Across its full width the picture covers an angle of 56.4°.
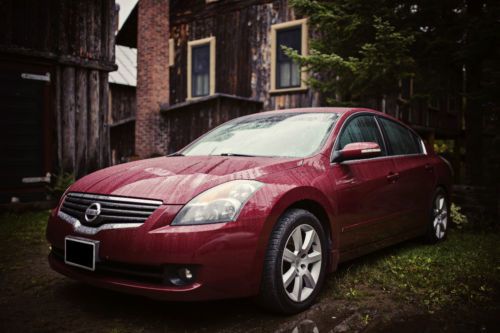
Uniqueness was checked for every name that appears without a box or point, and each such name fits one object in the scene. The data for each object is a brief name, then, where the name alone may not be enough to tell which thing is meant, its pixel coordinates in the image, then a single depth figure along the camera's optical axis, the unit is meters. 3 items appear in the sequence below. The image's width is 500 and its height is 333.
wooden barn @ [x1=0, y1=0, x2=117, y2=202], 7.50
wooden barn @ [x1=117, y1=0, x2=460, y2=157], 13.00
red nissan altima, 2.93
